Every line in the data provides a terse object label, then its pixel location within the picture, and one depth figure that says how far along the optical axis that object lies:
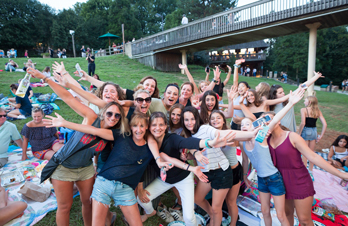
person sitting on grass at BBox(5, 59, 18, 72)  13.65
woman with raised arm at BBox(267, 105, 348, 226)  2.35
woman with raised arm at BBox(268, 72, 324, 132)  4.20
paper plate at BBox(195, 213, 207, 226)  3.11
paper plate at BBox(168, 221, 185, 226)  2.98
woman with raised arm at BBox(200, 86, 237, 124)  3.52
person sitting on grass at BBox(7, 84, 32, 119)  6.83
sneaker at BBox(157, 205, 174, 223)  3.19
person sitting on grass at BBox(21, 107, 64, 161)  4.43
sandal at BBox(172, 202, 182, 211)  3.44
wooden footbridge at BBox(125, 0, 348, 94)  10.29
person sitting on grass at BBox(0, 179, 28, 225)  2.86
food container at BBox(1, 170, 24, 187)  3.94
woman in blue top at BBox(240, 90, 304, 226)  2.43
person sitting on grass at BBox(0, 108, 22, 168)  4.32
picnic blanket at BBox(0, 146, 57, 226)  3.06
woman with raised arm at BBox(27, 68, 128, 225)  2.39
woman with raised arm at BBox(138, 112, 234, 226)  2.55
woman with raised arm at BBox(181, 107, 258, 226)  2.66
